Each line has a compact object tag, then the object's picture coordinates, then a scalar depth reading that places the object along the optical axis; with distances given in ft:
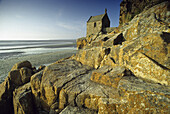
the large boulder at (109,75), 14.39
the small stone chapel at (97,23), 145.30
